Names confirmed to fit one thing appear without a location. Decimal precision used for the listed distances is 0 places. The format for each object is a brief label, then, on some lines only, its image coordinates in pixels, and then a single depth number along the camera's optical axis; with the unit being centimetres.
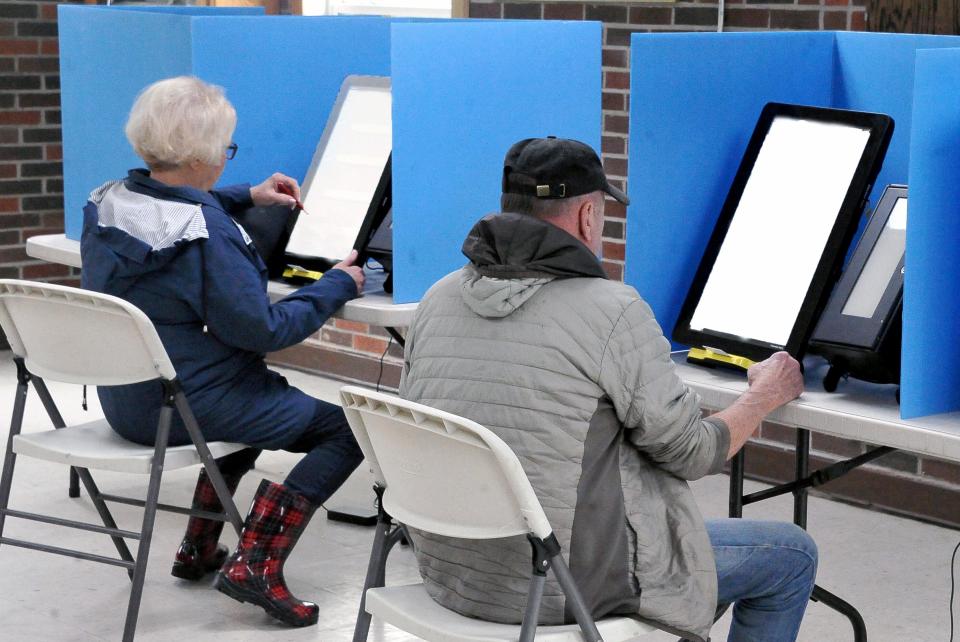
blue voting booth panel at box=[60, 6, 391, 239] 654
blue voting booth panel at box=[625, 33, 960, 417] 483
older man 360
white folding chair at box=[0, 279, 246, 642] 502
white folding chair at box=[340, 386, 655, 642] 348
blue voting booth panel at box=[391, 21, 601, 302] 575
